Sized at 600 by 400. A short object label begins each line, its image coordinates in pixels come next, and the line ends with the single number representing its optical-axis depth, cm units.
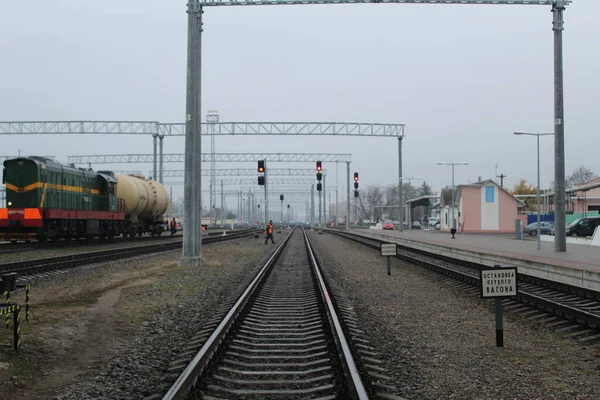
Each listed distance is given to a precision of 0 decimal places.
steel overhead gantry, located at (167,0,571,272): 1981
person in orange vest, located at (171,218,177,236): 4825
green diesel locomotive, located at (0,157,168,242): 2592
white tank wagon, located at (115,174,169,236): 3603
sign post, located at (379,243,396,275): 1884
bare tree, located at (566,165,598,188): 12044
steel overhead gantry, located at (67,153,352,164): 5831
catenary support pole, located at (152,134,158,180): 4516
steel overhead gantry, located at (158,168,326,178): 7169
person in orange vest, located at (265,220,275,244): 3939
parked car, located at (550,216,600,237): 4350
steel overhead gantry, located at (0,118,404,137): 4150
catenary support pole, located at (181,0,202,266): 1998
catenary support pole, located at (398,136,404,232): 4602
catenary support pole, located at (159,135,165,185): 4725
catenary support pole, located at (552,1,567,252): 2164
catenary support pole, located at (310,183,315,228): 9544
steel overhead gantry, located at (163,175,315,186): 9062
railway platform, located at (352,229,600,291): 1553
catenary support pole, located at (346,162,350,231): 6739
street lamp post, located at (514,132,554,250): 2617
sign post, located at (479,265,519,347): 817
